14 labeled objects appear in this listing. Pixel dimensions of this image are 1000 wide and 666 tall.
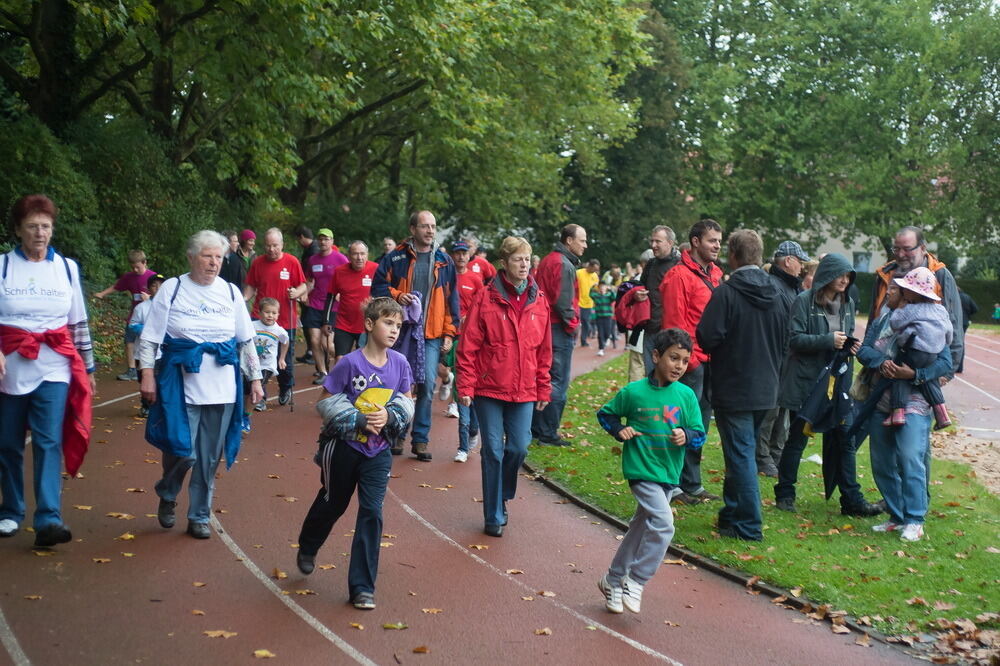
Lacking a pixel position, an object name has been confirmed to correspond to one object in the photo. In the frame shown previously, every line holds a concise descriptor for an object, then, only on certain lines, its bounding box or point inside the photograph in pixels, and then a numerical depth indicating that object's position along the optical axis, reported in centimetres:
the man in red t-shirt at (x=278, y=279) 1491
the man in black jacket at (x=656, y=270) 1096
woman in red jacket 885
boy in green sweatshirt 712
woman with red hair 763
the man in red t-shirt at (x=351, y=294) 1349
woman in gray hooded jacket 989
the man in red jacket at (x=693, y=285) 985
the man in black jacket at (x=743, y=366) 884
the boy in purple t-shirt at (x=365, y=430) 684
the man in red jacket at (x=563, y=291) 1203
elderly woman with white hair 797
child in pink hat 902
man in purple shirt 1638
